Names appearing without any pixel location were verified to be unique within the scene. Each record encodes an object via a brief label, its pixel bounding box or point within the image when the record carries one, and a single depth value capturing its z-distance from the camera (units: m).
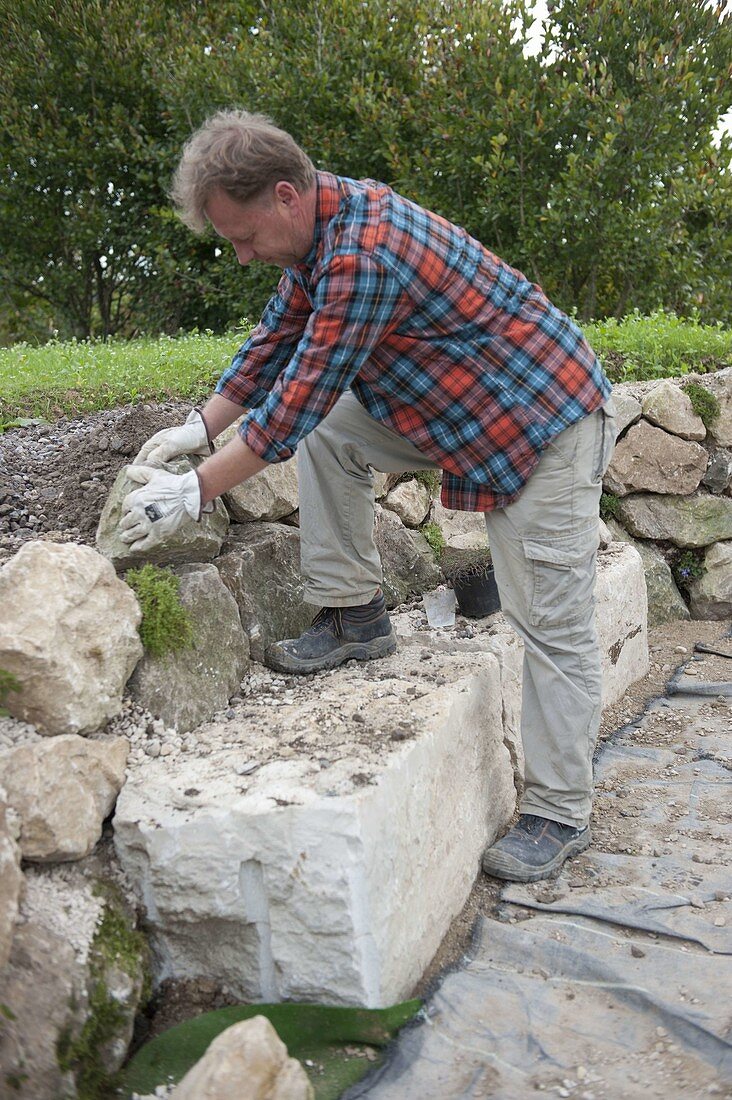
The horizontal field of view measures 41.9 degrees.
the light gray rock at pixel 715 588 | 6.11
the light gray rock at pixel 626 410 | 5.83
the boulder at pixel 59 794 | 2.32
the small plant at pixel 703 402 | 6.07
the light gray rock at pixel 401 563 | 4.20
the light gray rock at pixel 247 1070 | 1.89
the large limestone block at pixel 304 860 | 2.33
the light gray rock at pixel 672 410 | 5.93
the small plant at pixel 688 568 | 6.12
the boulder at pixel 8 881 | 2.04
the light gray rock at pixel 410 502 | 4.53
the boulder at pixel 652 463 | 5.93
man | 2.56
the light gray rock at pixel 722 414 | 6.18
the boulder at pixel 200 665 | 2.92
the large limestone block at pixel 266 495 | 3.70
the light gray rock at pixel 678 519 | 6.04
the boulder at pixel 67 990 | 2.04
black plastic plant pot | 3.94
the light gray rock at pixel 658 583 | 5.98
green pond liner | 2.26
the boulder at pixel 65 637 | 2.53
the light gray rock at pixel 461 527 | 4.65
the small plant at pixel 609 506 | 6.00
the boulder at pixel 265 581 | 3.43
